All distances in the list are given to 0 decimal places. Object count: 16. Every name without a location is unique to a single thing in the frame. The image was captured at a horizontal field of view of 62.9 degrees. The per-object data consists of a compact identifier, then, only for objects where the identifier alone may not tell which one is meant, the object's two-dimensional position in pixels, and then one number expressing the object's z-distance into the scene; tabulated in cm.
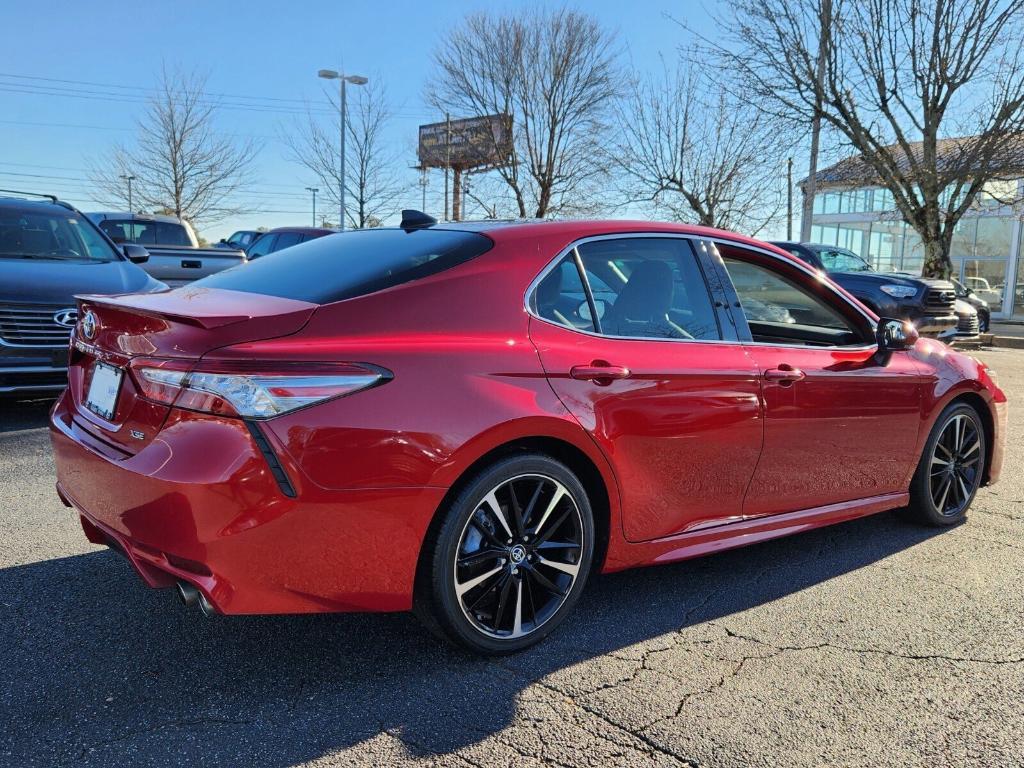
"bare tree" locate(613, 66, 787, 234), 2578
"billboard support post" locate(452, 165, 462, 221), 3279
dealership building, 2197
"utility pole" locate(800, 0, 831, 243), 1892
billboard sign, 2888
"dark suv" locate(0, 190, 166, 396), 597
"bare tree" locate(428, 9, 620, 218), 2778
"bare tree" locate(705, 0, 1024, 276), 1806
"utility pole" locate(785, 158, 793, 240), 2439
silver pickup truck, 1088
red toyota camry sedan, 234
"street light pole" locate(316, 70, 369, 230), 2755
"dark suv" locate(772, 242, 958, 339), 1328
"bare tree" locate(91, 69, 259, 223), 2797
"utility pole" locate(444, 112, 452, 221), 2933
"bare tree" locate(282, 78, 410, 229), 2952
